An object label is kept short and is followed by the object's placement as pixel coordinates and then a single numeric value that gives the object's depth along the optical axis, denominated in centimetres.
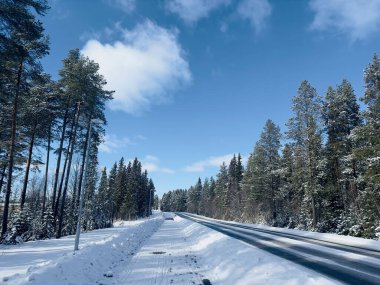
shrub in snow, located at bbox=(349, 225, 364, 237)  2541
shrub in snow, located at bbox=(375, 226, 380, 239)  2168
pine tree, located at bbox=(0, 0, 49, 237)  1395
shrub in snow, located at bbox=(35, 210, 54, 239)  2384
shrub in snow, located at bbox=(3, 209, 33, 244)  1895
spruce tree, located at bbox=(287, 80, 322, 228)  3206
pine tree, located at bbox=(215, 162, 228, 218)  8019
